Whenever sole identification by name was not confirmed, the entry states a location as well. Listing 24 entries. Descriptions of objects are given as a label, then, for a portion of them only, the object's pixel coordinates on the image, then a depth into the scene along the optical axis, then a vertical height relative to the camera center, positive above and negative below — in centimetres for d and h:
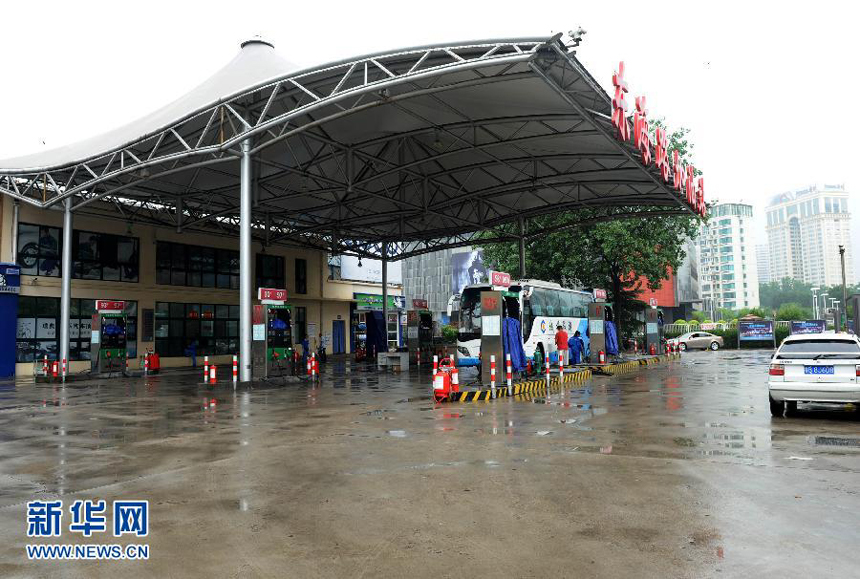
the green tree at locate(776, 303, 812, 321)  4941 +88
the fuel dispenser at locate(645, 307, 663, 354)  3456 -9
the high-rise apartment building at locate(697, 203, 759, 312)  13262 +1457
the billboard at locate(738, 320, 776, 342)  4253 -41
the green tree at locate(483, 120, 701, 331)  3309 +466
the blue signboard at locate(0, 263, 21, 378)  2519 +136
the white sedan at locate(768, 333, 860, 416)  1045 -86
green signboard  4628 +273
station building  2666 +316
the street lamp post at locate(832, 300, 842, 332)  3744 +28
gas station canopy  1725 +723
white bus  2258 +66
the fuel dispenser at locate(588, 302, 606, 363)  2539 +0
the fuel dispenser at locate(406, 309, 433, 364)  2967 +4
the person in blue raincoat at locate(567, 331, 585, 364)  2605 -81
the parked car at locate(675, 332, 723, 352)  4559 -114
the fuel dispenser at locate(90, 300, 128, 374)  2461 +18
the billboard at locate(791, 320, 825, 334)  3888 -20
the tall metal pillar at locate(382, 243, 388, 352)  3894 +394
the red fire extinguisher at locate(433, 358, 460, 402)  1462 -123
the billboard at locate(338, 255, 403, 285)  4494 +517
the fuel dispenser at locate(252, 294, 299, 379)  2308 -13
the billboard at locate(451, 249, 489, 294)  7964 +881
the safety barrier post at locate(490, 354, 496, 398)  1560 -113
